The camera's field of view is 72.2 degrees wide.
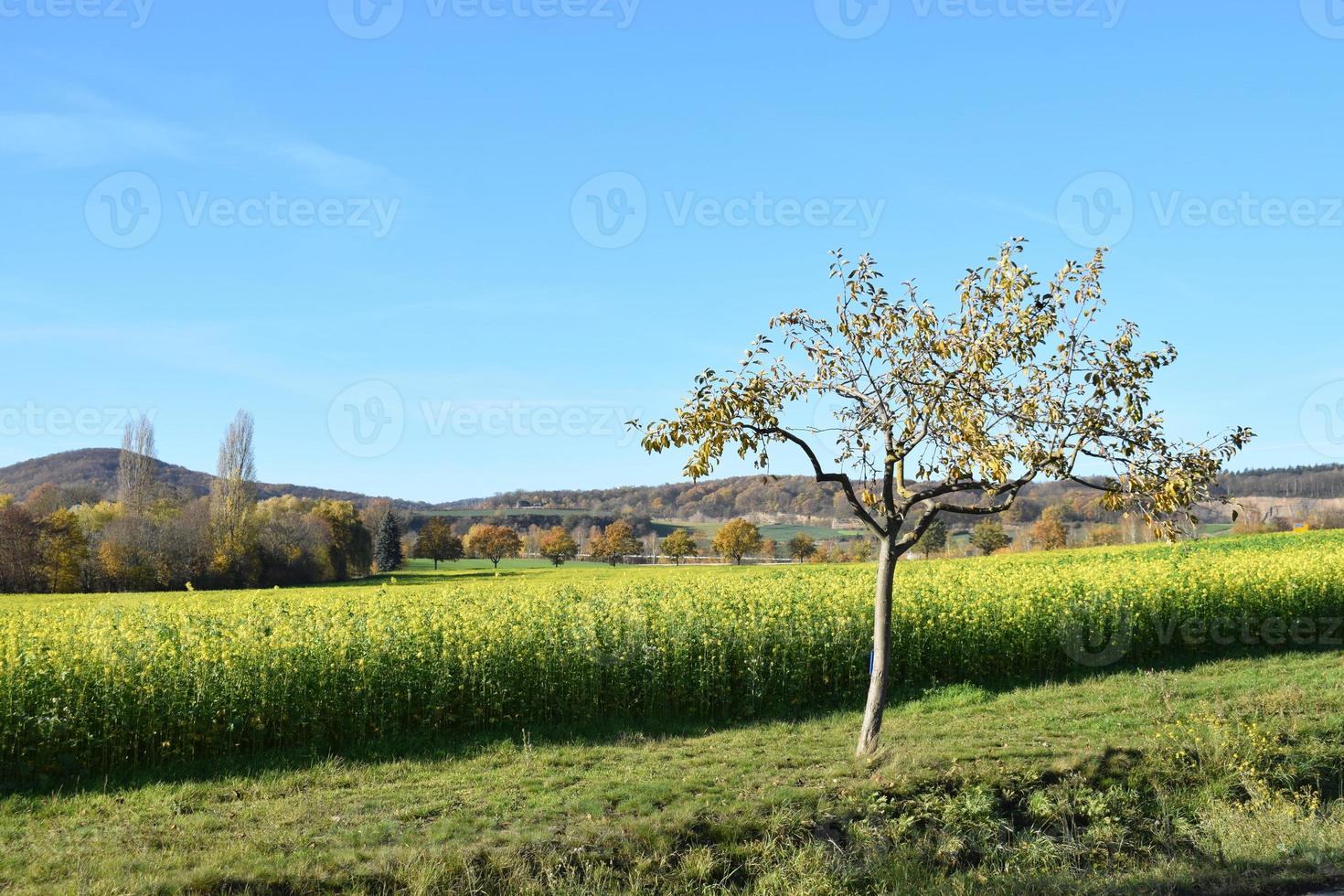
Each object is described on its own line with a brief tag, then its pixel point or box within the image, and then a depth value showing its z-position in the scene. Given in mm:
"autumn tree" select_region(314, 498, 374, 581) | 75250
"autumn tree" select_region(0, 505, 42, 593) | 52594
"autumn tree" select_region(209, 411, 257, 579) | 69562
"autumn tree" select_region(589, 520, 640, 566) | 93062
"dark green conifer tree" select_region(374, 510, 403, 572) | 89312
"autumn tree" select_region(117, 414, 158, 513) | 79812
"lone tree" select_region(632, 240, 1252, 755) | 8141
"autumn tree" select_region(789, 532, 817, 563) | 96312
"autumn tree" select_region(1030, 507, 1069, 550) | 89875
